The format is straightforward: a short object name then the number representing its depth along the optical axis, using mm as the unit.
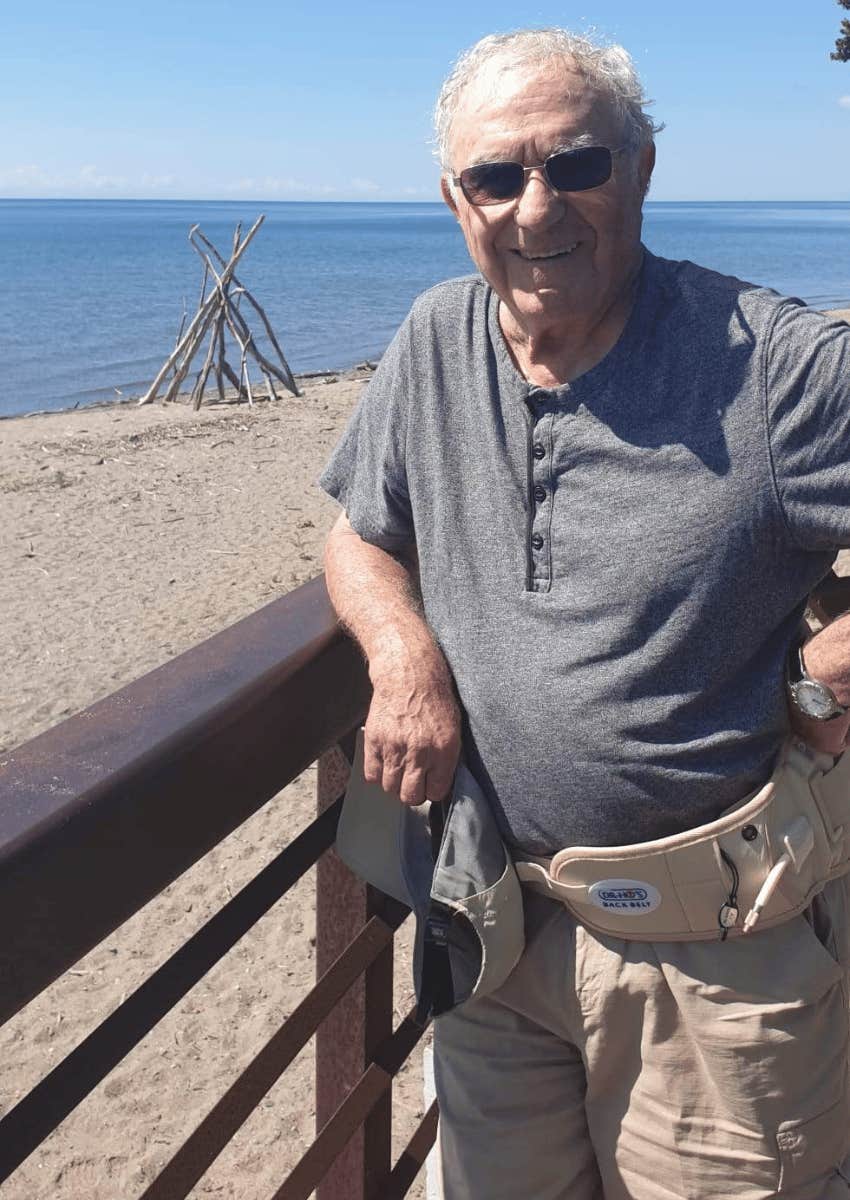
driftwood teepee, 15461
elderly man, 1501
